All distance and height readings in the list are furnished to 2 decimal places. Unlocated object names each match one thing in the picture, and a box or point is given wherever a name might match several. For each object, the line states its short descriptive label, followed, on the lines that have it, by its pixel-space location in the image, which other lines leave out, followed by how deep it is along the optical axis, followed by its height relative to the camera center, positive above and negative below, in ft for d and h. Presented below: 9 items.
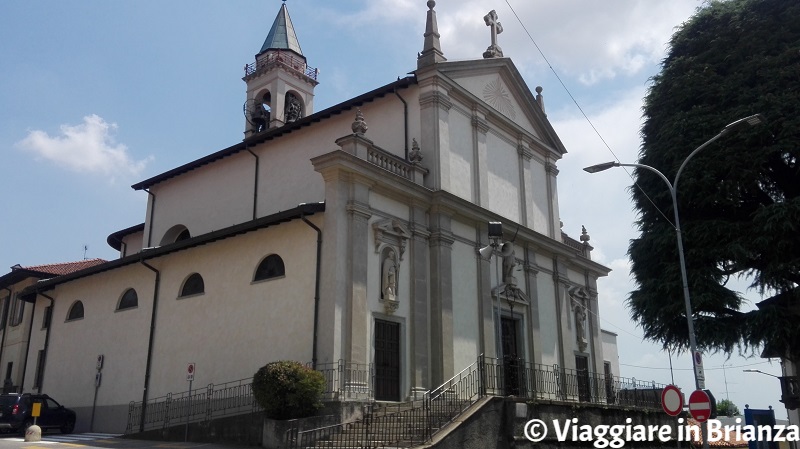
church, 61.26 +18.29
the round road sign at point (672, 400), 41.78 +2.56
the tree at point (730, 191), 73.41 +27.99
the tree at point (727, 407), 231.34 +12.53
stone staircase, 45.98 +0.93
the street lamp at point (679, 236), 51.57 +16.33
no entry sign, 42.27 +2.19
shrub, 50.65 +3.77
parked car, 68.80 +2.98
